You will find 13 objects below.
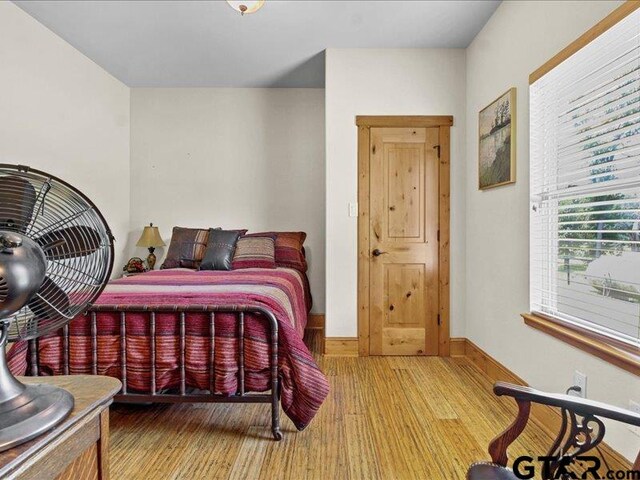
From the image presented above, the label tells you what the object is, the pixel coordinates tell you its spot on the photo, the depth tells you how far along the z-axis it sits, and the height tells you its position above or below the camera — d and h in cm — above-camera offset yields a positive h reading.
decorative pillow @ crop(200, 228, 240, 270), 327 -11
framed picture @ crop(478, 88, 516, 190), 230 +62
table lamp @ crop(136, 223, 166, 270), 374 -3
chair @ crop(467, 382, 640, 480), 89 -47
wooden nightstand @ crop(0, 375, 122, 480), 52 -32
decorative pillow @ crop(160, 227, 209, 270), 343 -10
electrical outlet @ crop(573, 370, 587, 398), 162 -64
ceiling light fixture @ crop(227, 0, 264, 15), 221 +139
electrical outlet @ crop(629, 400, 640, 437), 134 -62
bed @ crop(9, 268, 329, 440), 177 -55
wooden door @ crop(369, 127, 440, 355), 312 +17
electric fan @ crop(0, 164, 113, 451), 58 -6
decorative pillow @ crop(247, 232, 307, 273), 353 -12
